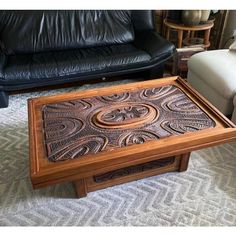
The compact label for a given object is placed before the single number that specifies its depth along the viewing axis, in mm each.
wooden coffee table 1153
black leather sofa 2135
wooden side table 2516
